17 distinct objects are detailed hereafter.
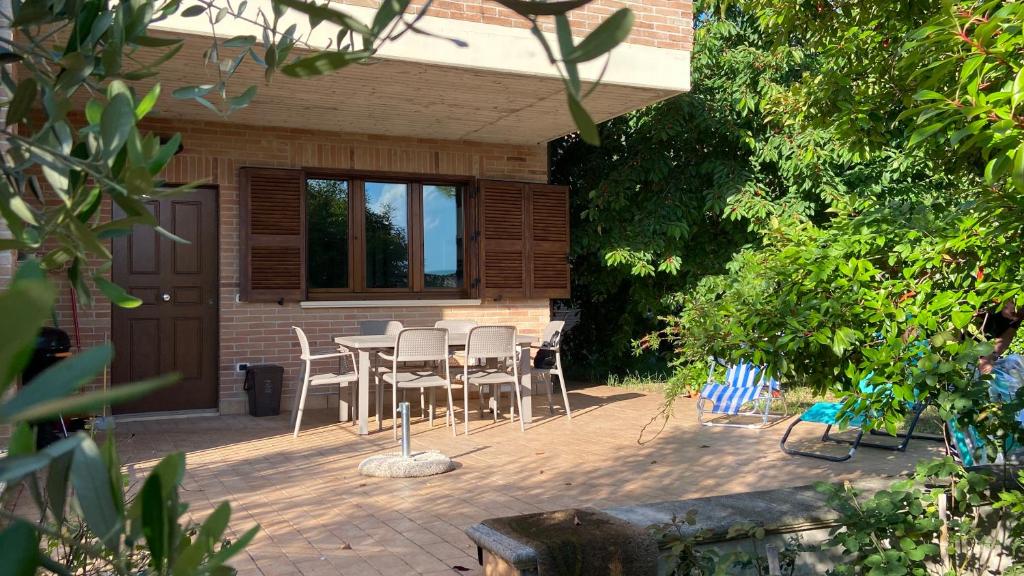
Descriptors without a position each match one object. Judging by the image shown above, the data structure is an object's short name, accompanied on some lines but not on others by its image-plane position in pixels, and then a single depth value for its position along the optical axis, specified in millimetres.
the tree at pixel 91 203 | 398
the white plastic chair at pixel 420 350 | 6953
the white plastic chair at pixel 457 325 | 8539
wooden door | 8062
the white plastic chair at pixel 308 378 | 7102
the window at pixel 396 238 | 8422
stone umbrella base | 5539
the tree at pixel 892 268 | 2373
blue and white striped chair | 7223
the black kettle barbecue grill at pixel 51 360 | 5266
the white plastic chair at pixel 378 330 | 8094
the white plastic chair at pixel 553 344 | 7742
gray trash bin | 8180
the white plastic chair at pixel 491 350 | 7141
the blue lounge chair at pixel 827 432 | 5910
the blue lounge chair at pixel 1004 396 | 4198
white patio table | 7164
